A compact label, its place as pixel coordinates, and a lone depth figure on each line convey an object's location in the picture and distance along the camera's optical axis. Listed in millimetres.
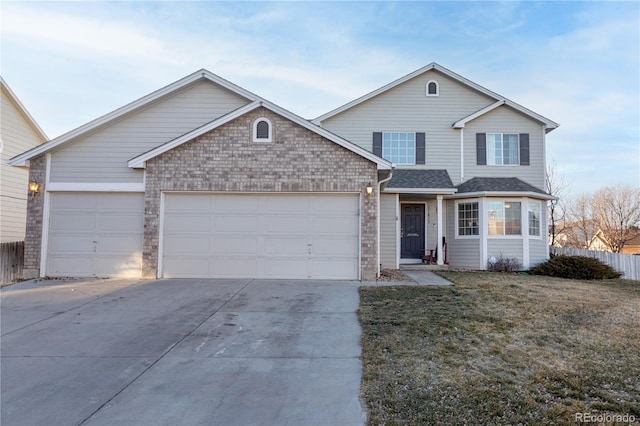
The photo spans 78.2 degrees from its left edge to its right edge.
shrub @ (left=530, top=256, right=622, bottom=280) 13086
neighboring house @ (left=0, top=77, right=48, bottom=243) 15109
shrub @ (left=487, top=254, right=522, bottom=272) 13664
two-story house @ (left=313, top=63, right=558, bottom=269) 14727
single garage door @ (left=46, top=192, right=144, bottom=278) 10977
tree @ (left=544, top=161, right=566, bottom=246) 26594
